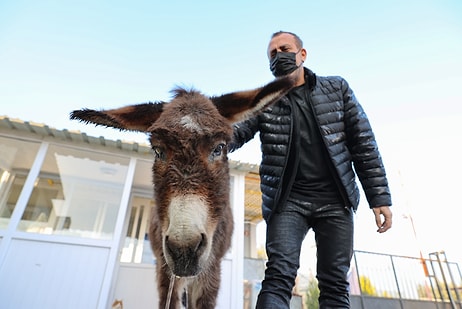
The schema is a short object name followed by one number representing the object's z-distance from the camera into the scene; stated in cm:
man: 219
